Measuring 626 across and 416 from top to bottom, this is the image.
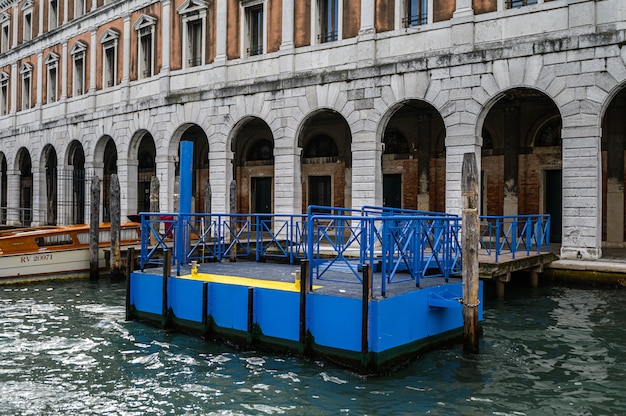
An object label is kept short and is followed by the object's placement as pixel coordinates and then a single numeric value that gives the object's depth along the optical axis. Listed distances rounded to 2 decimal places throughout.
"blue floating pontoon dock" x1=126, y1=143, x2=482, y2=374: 7.38
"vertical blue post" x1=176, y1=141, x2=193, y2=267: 10.94
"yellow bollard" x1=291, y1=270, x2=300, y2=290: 8.28
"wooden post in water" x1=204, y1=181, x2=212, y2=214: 16.59
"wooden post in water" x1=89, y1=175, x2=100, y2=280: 15.45
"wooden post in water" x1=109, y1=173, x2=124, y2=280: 14.98
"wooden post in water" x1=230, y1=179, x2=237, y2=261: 16.29
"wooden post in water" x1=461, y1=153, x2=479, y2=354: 7.85
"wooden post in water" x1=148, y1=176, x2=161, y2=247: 16.83
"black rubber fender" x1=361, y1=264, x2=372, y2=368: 7.12
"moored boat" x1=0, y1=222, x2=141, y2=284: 14.75
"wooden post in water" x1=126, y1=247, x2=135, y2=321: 10.19
